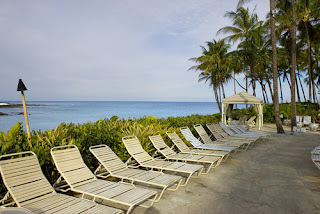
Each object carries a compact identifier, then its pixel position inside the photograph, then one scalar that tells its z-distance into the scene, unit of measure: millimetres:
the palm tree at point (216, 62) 22359
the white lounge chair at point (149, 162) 4168
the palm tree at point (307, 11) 16197
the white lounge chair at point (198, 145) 5984
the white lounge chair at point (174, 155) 4856
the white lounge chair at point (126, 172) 3445
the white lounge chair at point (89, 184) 2796
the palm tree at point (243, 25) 21203
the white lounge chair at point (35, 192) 2479
